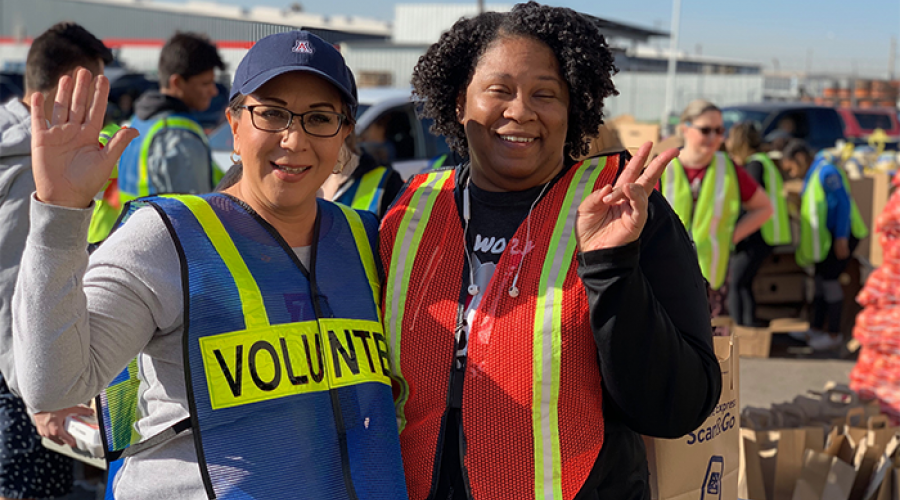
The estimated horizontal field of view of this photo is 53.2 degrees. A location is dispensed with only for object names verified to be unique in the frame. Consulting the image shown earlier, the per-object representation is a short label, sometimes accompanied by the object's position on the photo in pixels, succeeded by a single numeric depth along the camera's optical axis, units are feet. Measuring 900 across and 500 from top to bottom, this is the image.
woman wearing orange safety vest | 5.90
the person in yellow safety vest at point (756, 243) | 23.86
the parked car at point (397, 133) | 25.79
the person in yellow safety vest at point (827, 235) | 24.22
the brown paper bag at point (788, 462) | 11.10
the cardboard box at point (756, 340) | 24.06
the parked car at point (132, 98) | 58.03
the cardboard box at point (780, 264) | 25.61
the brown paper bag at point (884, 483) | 10.59
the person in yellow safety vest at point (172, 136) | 15.42
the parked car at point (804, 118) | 48.93
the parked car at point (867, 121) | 55.36
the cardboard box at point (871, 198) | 25.75
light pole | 84.51
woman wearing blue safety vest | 5.13
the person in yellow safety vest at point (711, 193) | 19.43
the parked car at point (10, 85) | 57.54
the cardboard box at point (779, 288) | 25.57
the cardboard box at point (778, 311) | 25.84
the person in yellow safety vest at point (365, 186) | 14.02
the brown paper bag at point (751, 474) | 10.96
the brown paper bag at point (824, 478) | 10.70
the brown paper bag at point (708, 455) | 7.29
